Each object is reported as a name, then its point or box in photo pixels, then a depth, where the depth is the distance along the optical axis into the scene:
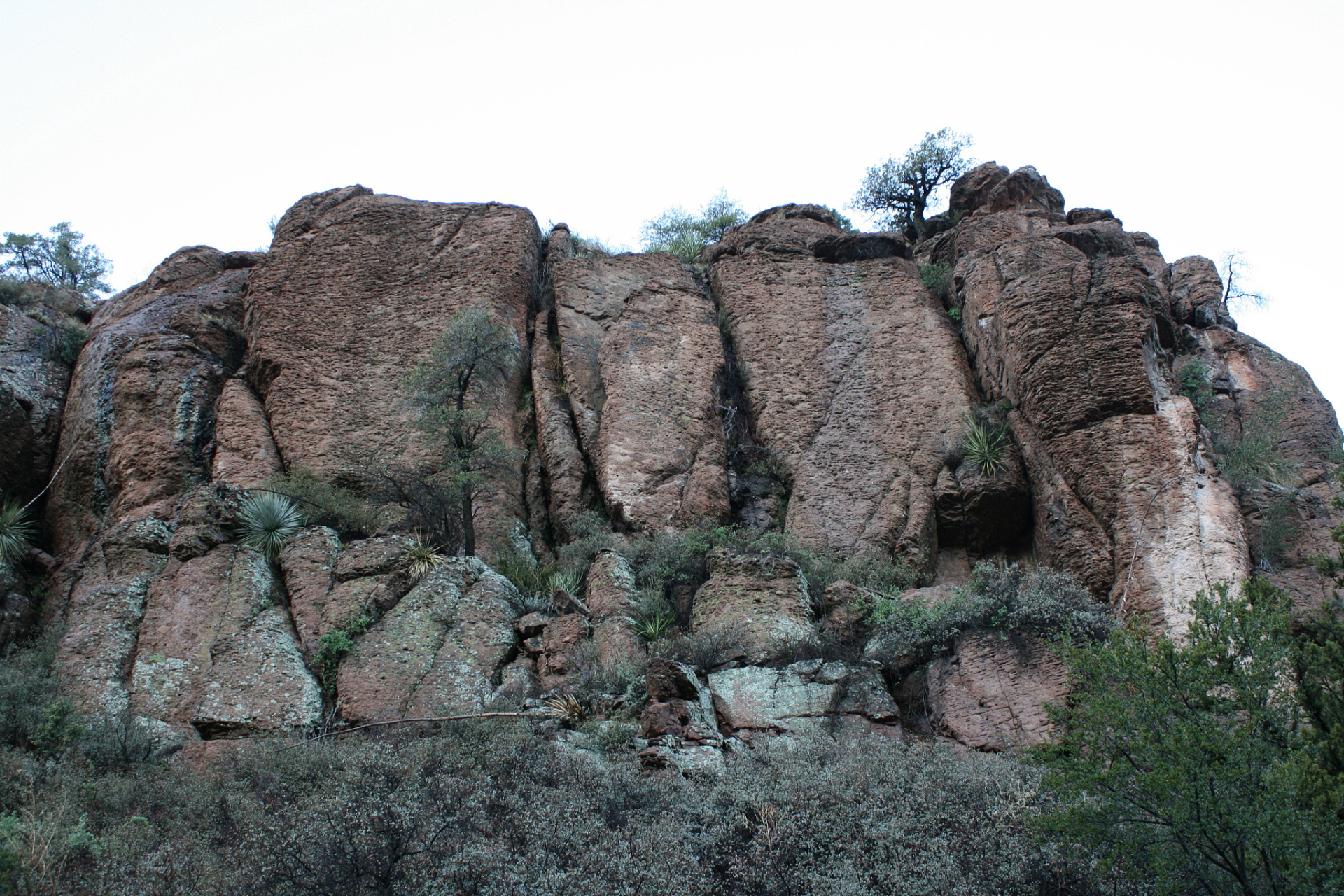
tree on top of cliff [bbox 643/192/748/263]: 27.91
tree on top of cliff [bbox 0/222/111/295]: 27.64
